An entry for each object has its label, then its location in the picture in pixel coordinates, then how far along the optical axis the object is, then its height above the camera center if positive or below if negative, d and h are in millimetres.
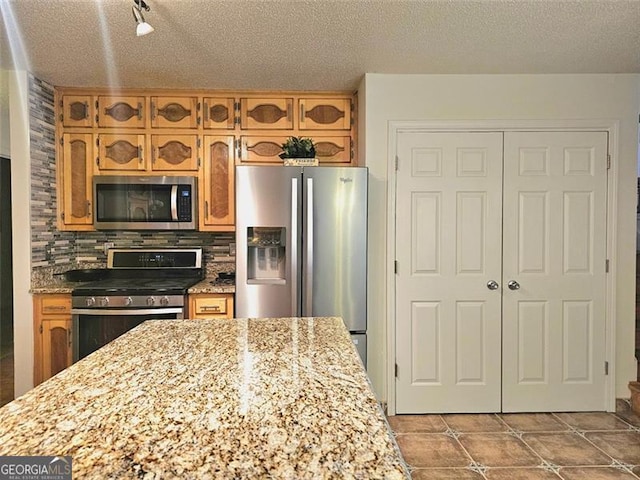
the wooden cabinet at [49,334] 2990 -725
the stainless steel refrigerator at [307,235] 2781 -5
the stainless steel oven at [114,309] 2896 -526
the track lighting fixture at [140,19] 1868 +995
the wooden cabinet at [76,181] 3281 +418
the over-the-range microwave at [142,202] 3252 +252
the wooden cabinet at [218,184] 3322 +403
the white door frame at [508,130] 2975 +281
